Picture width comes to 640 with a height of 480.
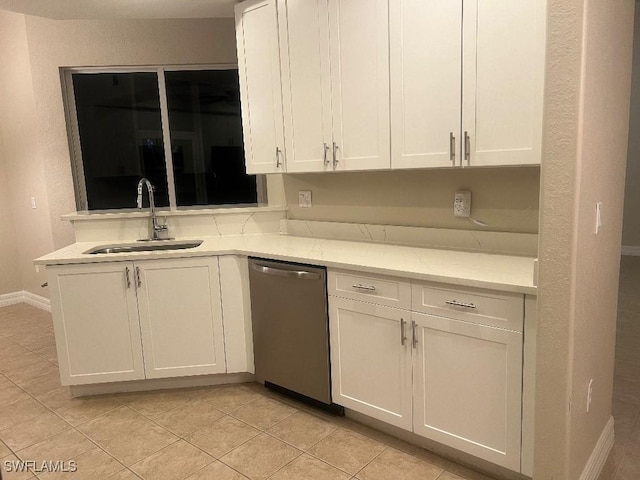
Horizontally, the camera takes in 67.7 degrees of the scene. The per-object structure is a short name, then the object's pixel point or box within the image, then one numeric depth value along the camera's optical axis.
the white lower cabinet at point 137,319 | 2.75
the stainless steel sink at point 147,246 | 3.08
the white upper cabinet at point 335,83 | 2.33
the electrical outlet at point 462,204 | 2.45
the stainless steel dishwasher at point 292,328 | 2.46
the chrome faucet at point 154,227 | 3.12
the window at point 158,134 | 4.00
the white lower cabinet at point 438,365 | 1.84
